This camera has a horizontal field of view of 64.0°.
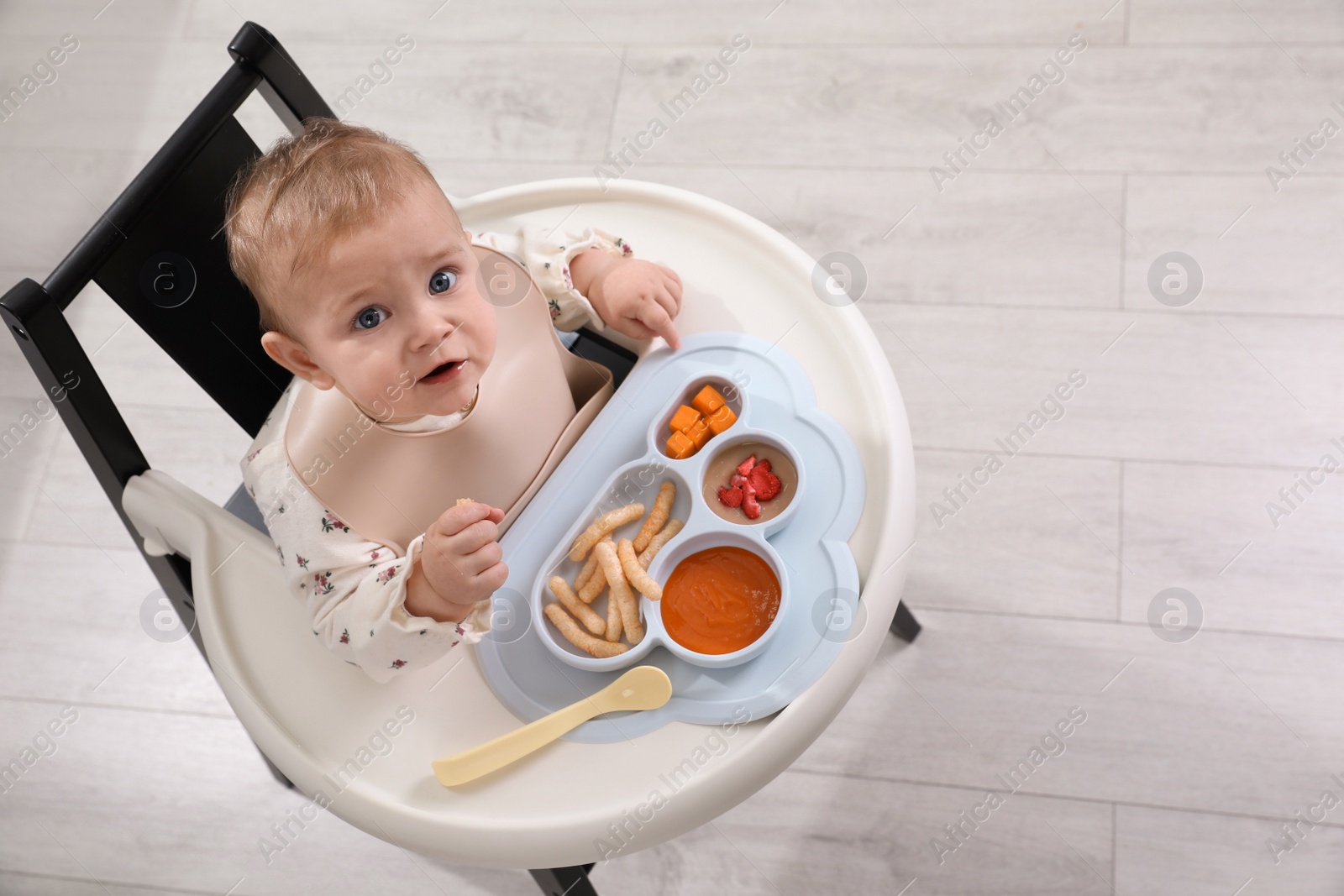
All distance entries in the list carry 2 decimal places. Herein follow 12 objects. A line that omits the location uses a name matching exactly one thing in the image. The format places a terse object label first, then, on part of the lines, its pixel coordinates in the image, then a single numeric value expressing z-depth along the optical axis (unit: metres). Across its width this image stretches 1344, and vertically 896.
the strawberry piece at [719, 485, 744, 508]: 0.83
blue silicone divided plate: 0.76
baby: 0.72
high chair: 0.74
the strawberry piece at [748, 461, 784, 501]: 0.83
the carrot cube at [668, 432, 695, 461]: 0.84
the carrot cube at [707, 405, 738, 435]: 0.85
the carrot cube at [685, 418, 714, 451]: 0.85
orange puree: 0.79
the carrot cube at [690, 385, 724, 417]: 0.85
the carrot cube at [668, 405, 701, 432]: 0.85
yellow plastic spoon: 0.75
